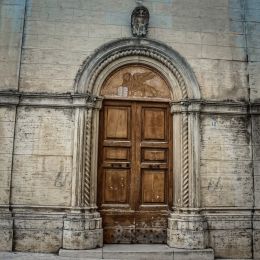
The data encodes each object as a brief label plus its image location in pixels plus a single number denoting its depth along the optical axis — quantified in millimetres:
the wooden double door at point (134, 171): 7285
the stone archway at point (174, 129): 6949
